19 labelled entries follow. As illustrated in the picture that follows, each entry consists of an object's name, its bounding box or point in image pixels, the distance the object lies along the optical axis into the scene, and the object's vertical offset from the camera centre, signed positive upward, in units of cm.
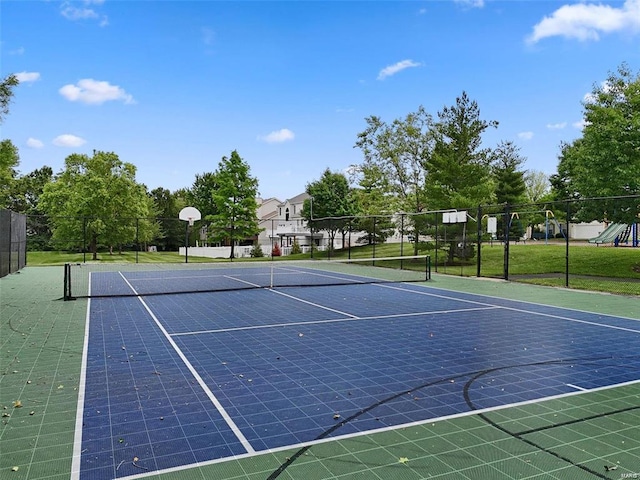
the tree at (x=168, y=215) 5503 +246
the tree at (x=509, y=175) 4241 +579
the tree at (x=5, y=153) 1716 +295
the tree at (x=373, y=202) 3428 +272
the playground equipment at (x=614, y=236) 2746 +33
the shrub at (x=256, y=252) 3969 -134
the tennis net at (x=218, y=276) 1463 -164
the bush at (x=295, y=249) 4103 -107
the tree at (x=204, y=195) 5550 +471
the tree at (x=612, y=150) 1841 +364
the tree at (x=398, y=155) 3469 +627
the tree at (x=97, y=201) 3325 +247
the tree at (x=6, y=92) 1354 +399
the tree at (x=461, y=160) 2503 +428
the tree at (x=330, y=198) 3809 +321
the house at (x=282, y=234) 4297 +24
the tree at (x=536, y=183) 5941 +719
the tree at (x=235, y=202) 3659 +262
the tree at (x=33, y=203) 4553 +330
